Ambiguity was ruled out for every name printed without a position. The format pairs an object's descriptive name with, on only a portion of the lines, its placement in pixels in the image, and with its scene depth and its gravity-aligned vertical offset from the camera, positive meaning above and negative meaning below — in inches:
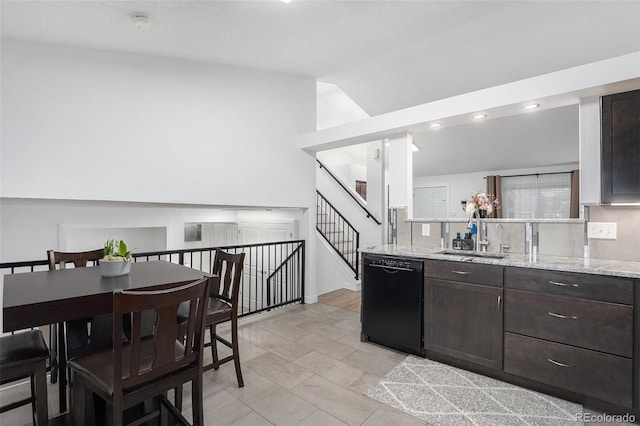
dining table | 54.0 -16.9
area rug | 78.5 -53.4
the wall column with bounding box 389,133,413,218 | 140.9 +16.0
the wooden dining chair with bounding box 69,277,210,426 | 52.5 -29.7
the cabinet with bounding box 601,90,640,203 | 86.7 +16.5
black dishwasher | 110.1 -35.2
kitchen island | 77.4 -33.0
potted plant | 76.1 -13.2
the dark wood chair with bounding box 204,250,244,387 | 89.6 -29.8
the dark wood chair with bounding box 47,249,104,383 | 69.1 -26.5
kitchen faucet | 118.3 -11.4
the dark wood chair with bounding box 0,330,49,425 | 58.9 -29.7
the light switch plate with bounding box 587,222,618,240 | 96.3 -7.7
